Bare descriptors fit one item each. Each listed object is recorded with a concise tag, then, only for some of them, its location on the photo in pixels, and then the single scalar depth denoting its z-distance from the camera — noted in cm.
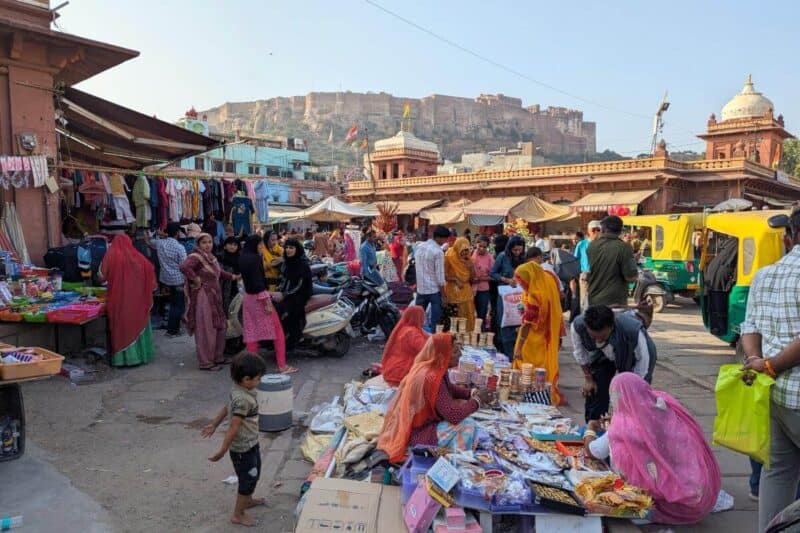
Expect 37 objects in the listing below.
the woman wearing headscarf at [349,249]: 1468
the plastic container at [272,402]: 459
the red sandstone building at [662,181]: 2222
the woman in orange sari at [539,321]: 534
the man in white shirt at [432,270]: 693
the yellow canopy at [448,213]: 2489
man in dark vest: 383
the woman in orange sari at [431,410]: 348
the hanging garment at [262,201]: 1107
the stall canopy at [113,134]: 890
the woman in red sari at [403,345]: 518
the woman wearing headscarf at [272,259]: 759
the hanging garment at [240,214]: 1027
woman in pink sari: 304
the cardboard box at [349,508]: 283
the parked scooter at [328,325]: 693
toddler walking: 324
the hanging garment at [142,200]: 911
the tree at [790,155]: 3788
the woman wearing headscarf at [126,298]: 643
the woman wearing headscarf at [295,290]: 677
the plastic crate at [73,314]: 593
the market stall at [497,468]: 288
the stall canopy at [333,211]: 1484
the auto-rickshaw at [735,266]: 671
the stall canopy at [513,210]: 2152
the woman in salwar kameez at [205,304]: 649
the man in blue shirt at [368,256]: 1001
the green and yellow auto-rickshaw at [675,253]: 1102
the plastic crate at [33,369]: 377
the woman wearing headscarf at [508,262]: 714
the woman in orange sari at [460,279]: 725
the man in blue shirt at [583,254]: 820
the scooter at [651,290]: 1104
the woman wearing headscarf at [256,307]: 608
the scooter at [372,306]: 771
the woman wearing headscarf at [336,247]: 1509
